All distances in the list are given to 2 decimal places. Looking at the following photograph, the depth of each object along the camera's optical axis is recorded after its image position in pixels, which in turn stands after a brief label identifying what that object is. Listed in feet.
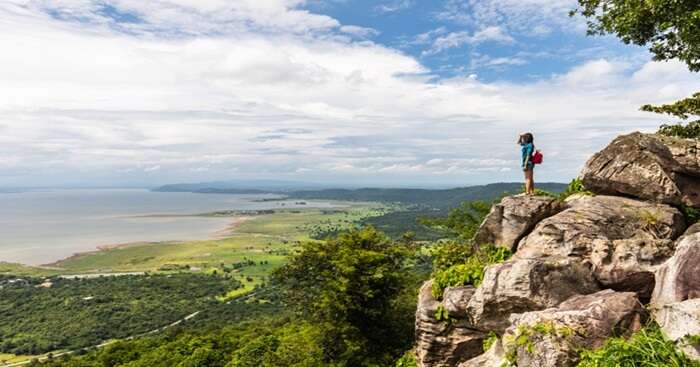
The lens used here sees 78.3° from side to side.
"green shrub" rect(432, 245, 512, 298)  49.67
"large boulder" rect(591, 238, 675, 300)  37.24
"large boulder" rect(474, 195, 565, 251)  49.80
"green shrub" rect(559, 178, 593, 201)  55.50
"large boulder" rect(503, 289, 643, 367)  29.37
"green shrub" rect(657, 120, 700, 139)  56.18
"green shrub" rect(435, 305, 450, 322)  51.37
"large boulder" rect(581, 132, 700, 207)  46.68
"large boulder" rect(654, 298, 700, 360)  25.04
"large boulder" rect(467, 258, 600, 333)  38.01
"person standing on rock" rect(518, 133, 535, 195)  53.78
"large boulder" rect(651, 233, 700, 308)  29.74
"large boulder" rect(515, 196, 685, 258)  43.14
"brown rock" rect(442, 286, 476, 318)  48.42
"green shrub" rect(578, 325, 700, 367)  24.59
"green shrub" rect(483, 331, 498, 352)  43.07
